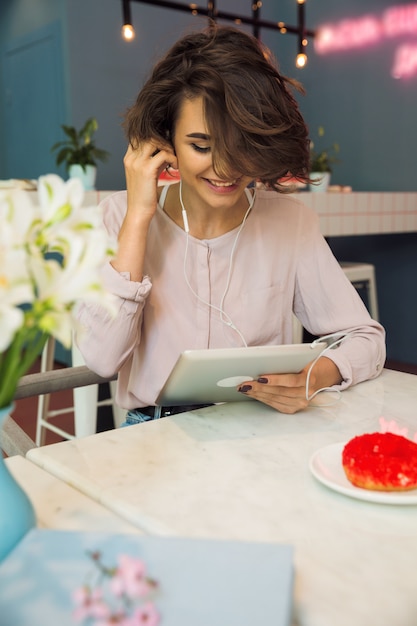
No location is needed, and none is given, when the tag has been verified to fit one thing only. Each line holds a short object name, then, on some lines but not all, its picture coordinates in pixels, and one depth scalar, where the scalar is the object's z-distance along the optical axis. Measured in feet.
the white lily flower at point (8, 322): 1.35
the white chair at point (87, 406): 6.88
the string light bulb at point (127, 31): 9.73
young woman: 3.99
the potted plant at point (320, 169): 11.99
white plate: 2.36
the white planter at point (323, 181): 11.90
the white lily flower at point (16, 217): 1.52
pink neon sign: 13.65
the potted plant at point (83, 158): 9.87
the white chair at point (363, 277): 10.78
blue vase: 1.84
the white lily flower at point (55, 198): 1.63
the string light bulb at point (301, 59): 11.68
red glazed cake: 2.44
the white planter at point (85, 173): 9.95
